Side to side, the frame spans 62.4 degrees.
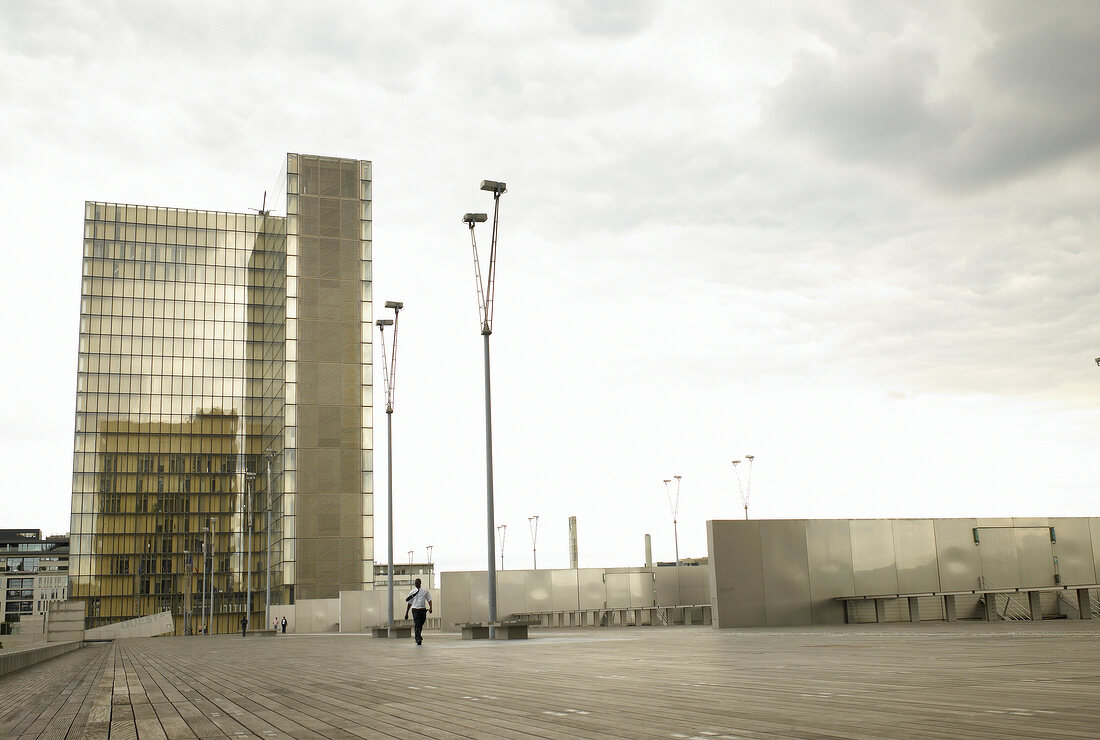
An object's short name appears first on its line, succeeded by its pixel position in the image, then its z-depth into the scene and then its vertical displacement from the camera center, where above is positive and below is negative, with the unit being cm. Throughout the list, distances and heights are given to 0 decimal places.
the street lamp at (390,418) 3587 +484
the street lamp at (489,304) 2466 +661
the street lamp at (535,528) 9906 +14
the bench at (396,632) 3039 -331
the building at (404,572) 12721 -582
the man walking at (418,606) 2259 -179
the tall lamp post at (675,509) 7606 +135
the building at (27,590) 17325 -825
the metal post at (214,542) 11381 -22
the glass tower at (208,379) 9862 +1900
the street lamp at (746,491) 5991 +209
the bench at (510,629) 2286 -246
